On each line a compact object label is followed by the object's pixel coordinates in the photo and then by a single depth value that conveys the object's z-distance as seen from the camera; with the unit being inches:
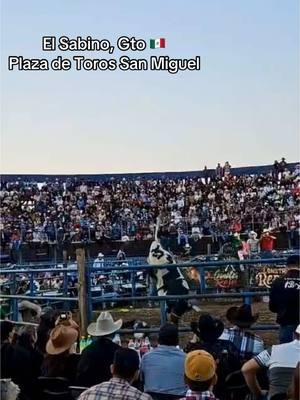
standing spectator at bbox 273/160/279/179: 1367.4
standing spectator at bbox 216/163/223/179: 1439.5
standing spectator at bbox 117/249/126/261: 780.0
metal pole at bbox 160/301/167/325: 349.1
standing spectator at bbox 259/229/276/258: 805.4
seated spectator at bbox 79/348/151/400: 159.0
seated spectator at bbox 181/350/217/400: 154.2
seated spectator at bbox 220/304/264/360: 212.2
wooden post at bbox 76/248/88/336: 321.4
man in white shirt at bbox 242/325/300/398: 183.6
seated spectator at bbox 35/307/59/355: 235.8
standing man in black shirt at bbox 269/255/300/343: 257.8
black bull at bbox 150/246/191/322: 459.5
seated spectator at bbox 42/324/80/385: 205.6
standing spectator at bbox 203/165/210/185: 1435.8
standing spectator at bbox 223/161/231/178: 1431.7
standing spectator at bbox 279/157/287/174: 1371.3
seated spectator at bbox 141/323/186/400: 189.6
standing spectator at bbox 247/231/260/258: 753.2
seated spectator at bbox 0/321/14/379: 204.1
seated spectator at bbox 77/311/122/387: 199.5
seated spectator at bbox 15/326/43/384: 209.8
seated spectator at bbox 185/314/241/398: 200.5
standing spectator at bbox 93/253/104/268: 580.4
